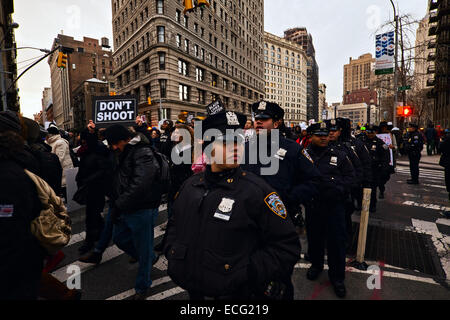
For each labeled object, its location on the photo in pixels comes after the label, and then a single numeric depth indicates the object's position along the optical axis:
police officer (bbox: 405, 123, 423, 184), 9.36
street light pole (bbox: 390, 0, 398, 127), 16.83
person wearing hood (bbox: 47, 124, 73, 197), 6.16
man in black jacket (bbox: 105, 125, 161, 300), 3.04
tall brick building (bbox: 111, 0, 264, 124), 31.84
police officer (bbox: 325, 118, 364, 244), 4.20
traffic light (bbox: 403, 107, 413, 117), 15.85
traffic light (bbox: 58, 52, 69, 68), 14.62
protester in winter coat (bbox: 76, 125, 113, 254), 4.43
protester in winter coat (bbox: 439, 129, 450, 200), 6.12
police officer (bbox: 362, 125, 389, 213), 6.89
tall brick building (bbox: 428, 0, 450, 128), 32.62
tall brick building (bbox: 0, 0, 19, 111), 28.78
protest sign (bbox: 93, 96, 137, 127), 6.53
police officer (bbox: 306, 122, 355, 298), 3.32
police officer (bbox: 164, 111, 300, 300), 1.57
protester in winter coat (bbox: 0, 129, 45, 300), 1.72
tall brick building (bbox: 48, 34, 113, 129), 87.25
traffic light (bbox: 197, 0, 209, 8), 8.08
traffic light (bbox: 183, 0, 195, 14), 8.38
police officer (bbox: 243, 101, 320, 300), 2.79
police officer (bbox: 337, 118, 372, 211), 5.04
